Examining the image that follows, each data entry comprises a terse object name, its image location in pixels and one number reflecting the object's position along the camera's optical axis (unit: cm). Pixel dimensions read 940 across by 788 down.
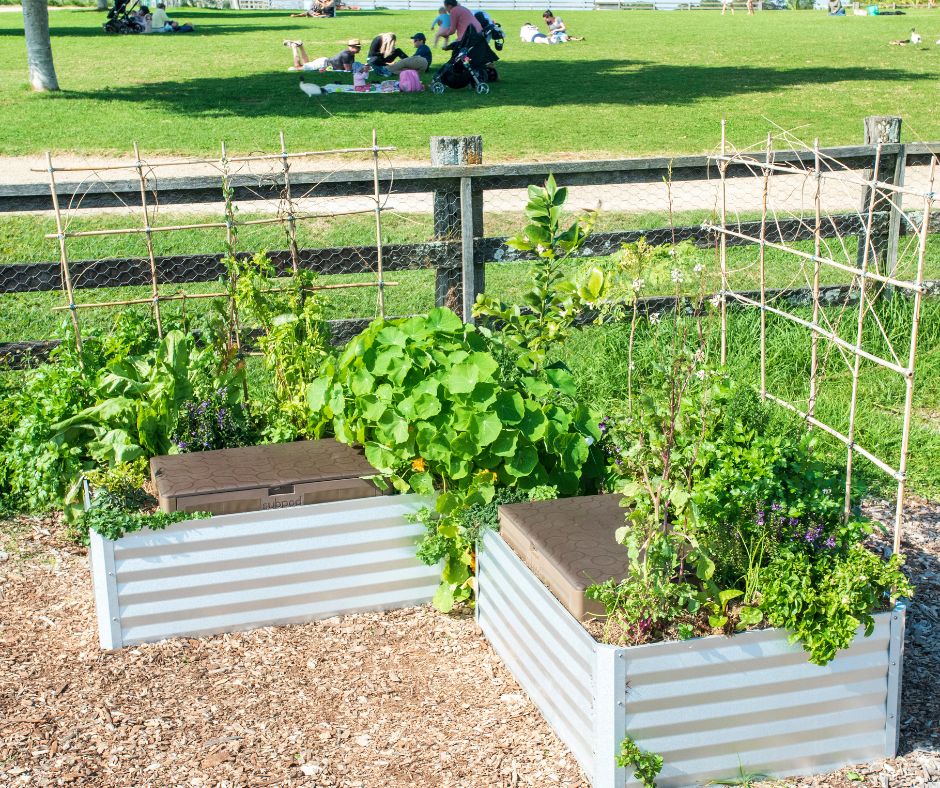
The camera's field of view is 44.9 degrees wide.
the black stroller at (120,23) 3050
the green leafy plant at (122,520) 409
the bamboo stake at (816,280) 402
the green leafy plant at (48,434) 484
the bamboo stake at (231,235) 519
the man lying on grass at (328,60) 2142
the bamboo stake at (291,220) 536
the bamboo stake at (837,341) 351
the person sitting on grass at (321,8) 3912
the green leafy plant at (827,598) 330
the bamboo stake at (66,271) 518
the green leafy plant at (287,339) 502
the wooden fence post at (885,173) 732
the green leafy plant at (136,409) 469
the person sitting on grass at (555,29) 3034
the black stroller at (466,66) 1929
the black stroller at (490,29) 2116
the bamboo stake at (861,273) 336
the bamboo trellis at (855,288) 340
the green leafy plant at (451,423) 419
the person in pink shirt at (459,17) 2053
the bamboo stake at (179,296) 537
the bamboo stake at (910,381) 329
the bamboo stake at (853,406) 374
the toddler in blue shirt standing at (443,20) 2148
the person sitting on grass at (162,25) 3145
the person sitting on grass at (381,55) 2100
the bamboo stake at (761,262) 458
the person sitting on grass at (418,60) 2077
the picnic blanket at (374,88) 1981
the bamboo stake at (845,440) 357
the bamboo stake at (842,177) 353
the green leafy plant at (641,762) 326
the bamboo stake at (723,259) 488
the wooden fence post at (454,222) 632
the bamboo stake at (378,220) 532
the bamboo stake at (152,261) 534
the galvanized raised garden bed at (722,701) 328
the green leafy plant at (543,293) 468
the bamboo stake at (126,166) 517
